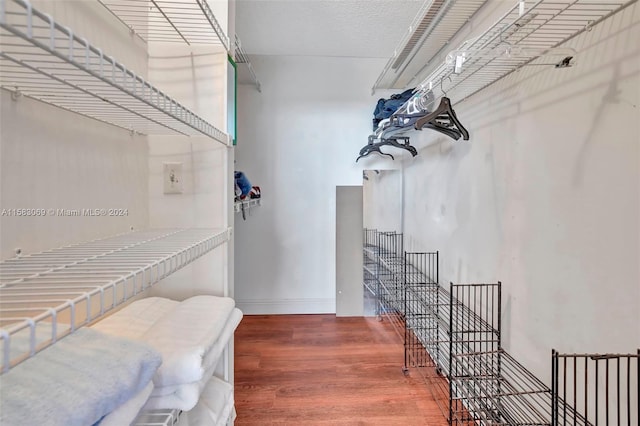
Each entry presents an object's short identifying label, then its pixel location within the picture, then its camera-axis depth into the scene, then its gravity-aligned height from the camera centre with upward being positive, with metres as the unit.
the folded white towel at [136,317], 0.86 -0.33
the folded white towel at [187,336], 0.74 -0.36
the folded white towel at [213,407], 0.94 -0.65
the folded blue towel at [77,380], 0.43 -0.28
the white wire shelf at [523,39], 0.91 +0.61
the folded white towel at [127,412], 0.53 -0.37
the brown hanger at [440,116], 1.43 +0.45
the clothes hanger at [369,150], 2.62 +0.53
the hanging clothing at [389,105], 2.39 +0.86
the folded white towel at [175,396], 0.74 -0.46
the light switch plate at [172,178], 1.23 +0.13
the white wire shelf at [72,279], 0.38 -0.12
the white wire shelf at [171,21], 0.99 +0.67
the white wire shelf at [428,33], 1.58 +1.09
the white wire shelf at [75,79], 0.41 +0.25
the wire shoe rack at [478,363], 0.91 -0.68
